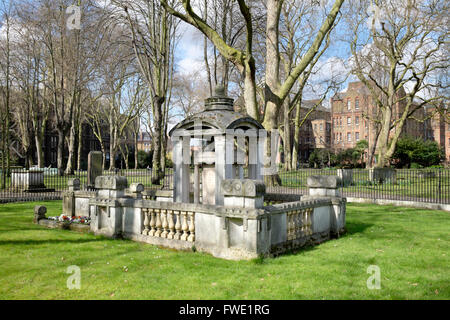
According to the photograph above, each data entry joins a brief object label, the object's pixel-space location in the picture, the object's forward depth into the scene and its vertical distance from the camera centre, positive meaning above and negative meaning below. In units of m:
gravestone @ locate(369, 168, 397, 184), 24.41 -0.62
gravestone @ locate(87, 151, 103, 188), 15.45 +0.17
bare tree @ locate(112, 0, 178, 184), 20.47 +7.92
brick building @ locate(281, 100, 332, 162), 74.38 +7.34
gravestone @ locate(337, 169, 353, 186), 23.17 -0.58
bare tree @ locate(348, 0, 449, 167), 23.77 +8.74
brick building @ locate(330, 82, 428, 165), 63.72 +8.09
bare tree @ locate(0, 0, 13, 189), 19.59 +5.33
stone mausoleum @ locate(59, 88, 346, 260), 6.73 -0.86
